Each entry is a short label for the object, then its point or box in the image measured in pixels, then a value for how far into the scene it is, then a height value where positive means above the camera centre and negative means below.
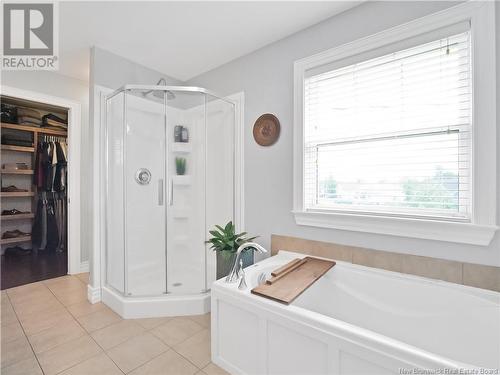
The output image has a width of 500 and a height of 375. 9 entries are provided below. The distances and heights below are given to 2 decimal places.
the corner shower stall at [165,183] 2.59 +0.04
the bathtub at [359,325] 1.09 -0.78
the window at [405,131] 1.52 +0.42
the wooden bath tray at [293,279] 1.49 -0.63
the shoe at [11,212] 3.95 -0.41
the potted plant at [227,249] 2.23 -0.56
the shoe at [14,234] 3.94 -0.76
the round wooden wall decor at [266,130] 2.46 +0.58
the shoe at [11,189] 3.90 -0.04
